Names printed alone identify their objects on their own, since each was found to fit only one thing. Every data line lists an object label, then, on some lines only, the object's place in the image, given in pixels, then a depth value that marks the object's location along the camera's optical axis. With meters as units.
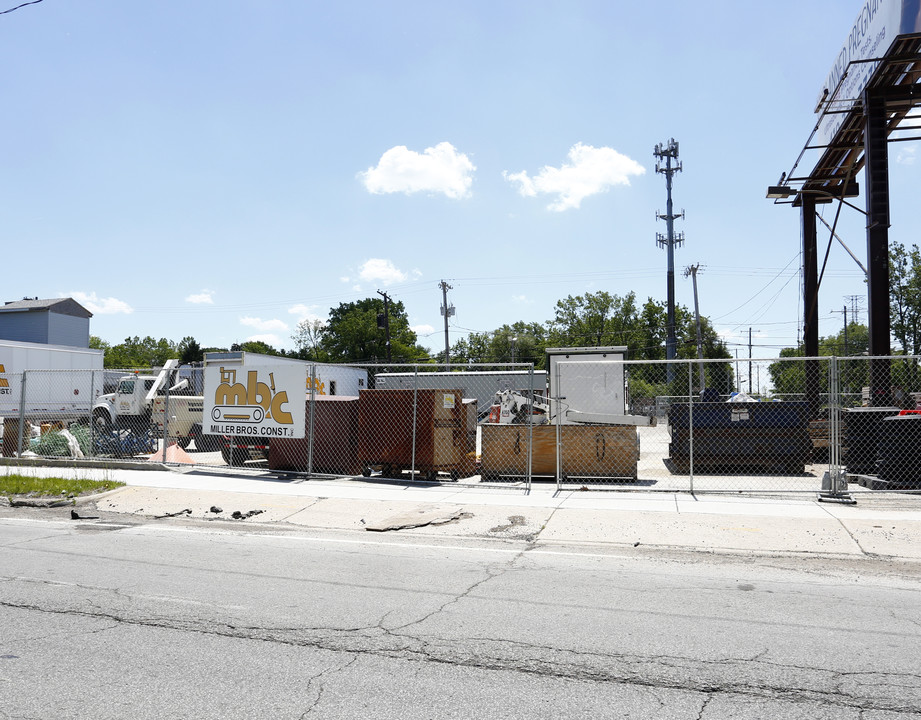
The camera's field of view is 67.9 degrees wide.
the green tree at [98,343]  109.85
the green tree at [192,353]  79.69
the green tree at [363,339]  84.50
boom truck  19.48
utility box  18.12
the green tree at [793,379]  24.57
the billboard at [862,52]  13.04
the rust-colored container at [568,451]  12.91
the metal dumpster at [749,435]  14.08
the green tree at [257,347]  106.71
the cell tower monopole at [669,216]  58.36
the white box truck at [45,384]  26.25
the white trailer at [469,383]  33.47
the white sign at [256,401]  13.45
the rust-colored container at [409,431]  13.10
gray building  57.38
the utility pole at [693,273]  50.00
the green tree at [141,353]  97.31
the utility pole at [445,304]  61.47
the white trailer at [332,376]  29.15
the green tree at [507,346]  80.31
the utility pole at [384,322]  52.44
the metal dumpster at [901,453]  11.15
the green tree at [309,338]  93.69
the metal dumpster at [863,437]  12.57
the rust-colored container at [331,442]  13.69
